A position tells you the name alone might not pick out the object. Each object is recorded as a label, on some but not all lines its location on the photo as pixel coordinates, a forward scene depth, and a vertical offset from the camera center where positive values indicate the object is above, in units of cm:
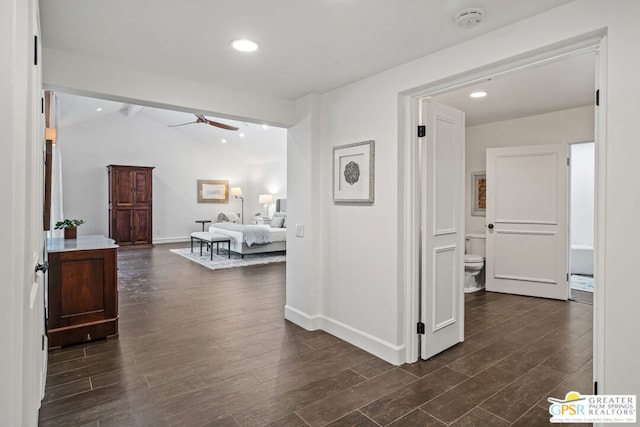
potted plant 352 -18
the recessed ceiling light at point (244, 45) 229 +109
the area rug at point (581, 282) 511 -111
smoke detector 192 +107
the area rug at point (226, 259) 698 -106
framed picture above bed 1103 +60
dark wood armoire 905 +12
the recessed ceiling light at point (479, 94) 375 +125
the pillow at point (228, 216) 1105 -22
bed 769 -63
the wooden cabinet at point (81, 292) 297 -72
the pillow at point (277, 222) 907 -32
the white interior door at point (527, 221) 454 -15
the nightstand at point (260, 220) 1095 -32
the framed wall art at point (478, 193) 548 +26
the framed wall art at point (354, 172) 296 +33
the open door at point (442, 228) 284 -15
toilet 493 -72
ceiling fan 698 +171
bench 766 -63
